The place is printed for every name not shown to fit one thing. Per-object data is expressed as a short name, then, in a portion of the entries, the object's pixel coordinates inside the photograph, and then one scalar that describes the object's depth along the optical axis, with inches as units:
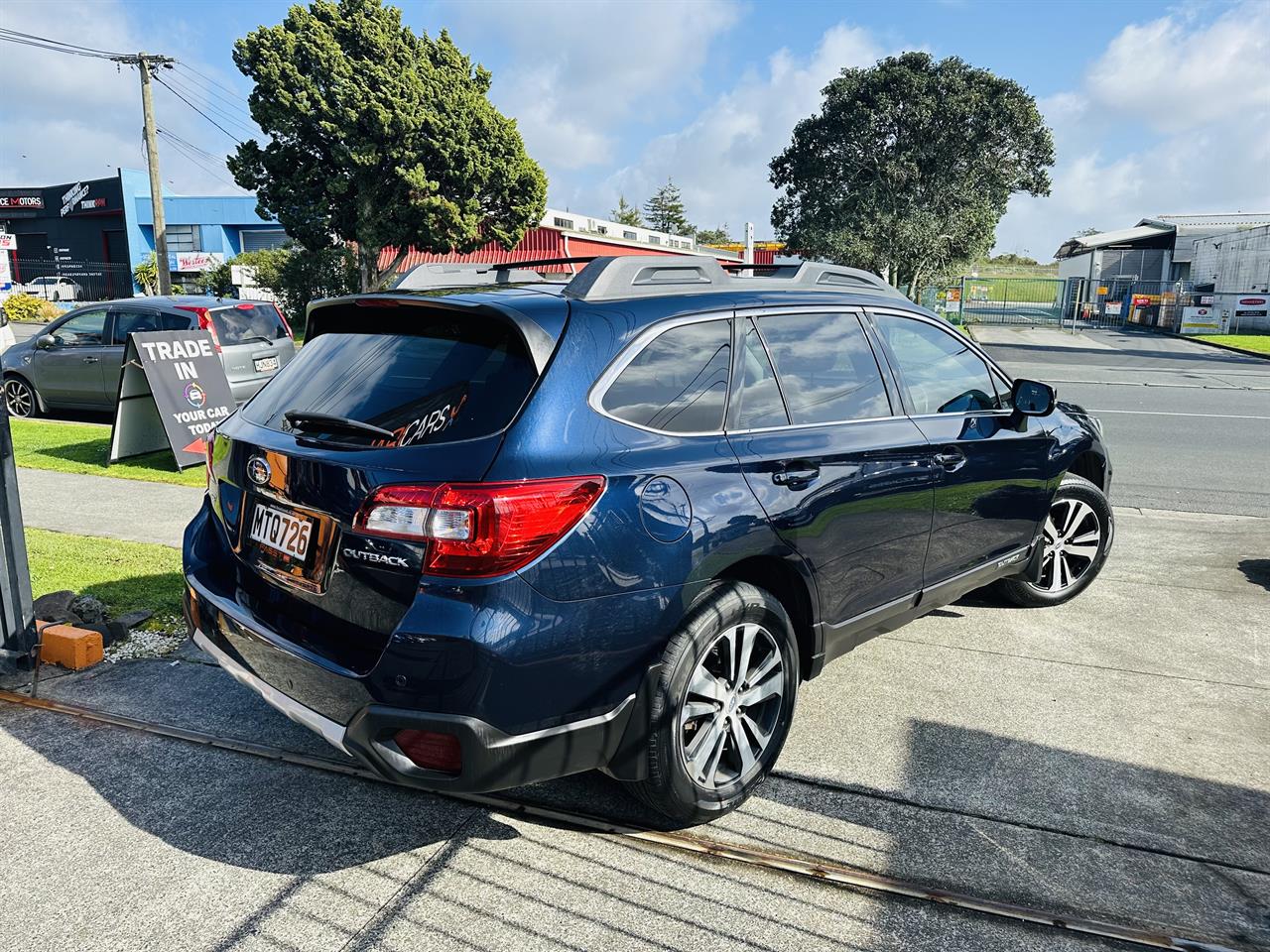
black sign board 339.6
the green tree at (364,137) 1163.3
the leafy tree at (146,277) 1932.8
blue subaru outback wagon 97.1
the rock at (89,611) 179.0
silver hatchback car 421.1
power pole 1058.7
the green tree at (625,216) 3622.0
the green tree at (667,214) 3946.9
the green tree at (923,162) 1370.6
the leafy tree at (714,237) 4466.0
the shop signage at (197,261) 2013.9
